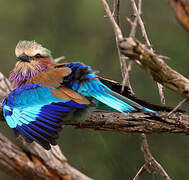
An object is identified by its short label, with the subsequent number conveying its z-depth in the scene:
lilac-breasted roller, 6.05
